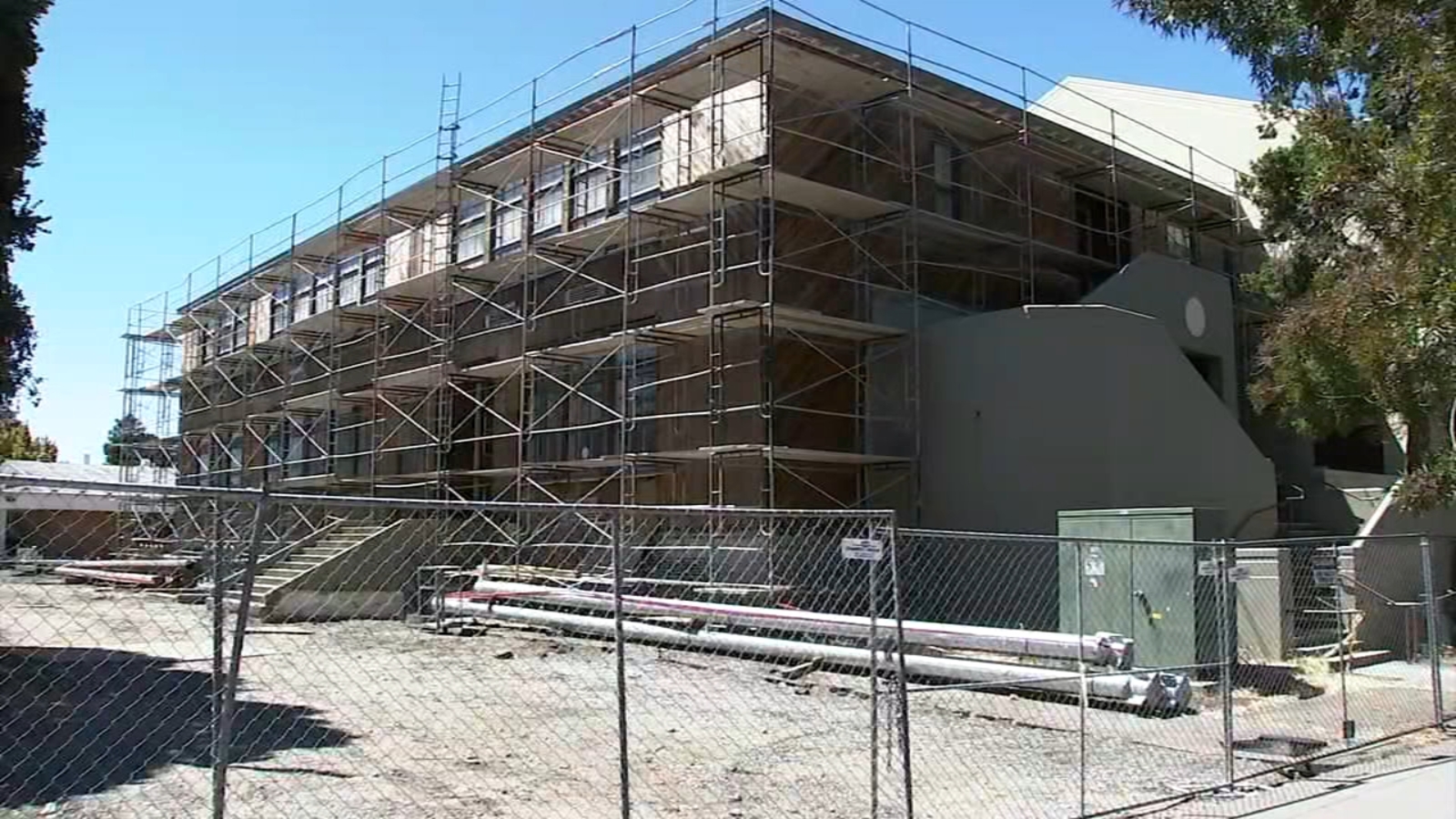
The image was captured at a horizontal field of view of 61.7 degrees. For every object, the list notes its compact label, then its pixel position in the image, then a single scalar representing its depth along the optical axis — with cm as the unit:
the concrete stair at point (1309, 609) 1608
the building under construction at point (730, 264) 1953
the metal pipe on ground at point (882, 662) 1187
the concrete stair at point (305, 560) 2095
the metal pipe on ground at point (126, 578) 1025
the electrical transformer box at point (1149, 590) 1305
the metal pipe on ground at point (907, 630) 1227
